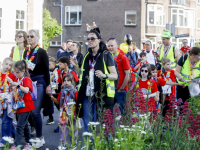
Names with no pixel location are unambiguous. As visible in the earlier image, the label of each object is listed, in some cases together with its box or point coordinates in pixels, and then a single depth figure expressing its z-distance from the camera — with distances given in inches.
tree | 1533.0
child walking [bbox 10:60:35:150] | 275.1
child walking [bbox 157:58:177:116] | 374.3
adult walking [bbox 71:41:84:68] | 439.0
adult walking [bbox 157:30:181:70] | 399.9
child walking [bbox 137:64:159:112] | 327.9
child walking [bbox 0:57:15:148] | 293.9
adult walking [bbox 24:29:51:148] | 295.9
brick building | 1672.0
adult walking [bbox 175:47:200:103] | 335.0
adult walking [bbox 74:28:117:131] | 239.3
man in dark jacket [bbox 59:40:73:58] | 459.9
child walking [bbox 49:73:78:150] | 298.5
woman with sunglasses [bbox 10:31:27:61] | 318.3
